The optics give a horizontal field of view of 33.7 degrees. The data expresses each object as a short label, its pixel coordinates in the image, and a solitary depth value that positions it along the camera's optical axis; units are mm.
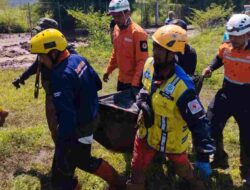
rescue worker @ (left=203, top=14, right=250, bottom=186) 4414
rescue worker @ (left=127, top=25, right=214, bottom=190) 3482
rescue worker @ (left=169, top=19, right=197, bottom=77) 4898
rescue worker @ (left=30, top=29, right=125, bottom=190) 3600
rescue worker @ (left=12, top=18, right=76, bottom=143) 4500
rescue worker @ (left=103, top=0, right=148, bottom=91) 4847
